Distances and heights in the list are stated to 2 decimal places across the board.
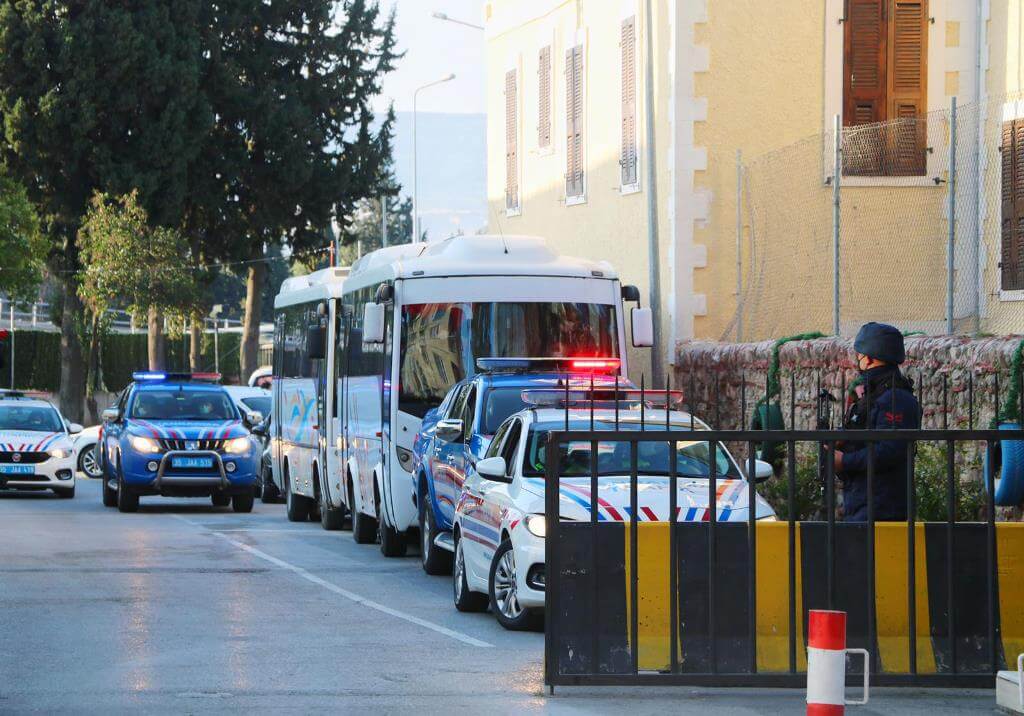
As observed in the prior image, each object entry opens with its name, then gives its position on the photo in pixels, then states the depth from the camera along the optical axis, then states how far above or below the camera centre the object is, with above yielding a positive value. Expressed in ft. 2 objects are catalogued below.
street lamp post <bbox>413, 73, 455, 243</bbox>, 192.85 +18.67
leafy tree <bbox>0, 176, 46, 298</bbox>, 156.56 +10.15
